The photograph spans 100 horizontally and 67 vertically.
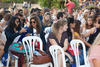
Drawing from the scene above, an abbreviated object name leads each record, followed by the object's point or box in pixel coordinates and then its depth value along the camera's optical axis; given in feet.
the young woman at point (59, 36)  13.43
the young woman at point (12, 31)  15.65
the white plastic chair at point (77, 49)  13.21
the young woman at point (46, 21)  20.78
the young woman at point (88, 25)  17.29
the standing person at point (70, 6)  43.81
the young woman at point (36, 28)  16.57
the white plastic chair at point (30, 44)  15.47
